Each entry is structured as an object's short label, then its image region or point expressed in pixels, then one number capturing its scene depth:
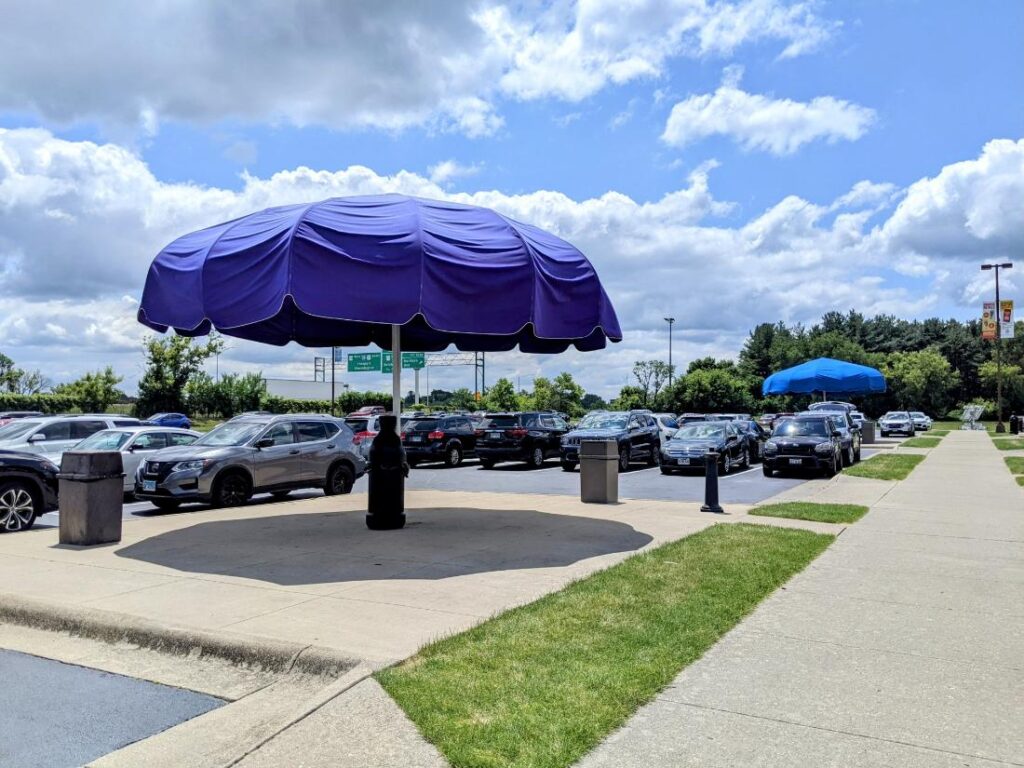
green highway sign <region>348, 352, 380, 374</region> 60.66
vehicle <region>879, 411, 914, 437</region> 49.47
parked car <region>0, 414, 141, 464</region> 15.95
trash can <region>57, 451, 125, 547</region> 9.60
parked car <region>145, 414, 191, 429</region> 36.75
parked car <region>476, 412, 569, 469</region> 24.03
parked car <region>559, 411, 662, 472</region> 22.52
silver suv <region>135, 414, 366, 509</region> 13.50
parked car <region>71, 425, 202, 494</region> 15.29
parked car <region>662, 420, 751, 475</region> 20.91
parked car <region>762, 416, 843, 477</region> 20.33
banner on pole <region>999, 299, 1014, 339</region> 42.38
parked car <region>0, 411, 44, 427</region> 30.20
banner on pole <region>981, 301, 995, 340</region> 43.03
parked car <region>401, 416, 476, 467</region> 25.25
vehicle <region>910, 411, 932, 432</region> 62.92
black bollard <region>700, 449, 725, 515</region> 13.06
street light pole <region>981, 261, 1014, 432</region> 42.77
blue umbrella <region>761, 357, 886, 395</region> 25.88
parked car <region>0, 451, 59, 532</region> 11.25
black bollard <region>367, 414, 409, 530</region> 10.50
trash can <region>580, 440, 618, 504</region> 13.90
